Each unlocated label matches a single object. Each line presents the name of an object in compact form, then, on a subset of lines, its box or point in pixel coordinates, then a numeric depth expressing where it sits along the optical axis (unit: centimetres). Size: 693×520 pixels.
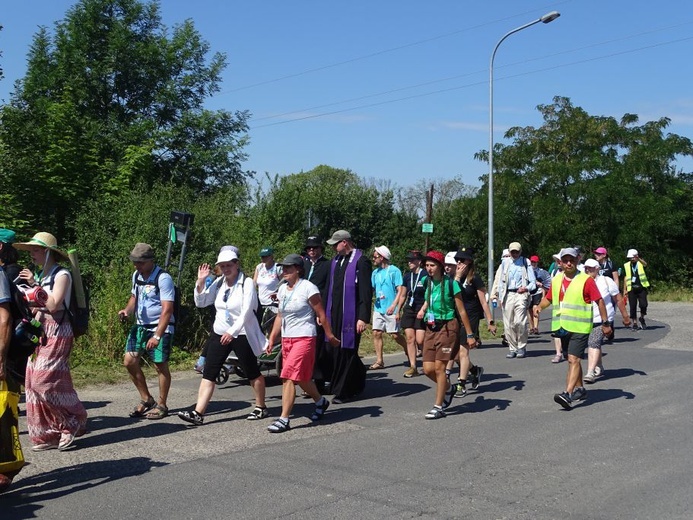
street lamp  2472
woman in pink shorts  774
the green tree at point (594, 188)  3534
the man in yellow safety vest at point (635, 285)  1797
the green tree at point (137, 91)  2862
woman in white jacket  784
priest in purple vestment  934
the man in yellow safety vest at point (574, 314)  890
